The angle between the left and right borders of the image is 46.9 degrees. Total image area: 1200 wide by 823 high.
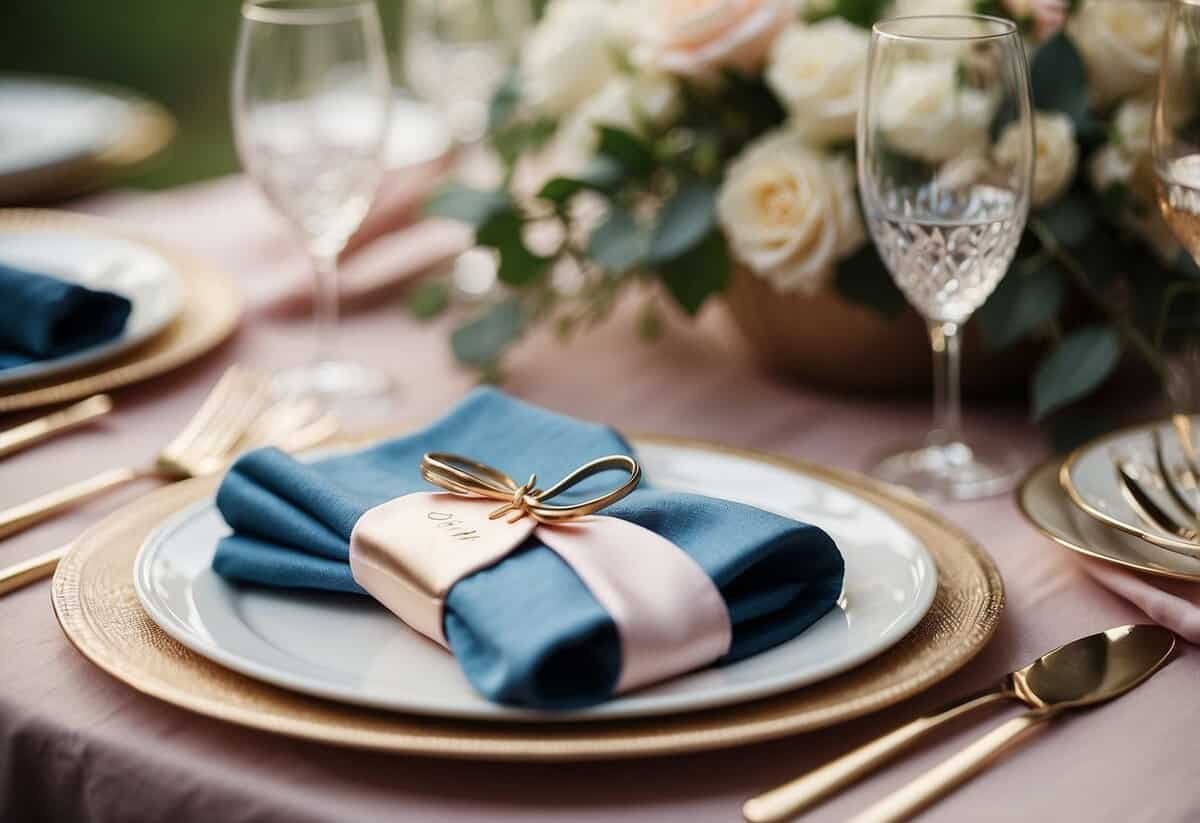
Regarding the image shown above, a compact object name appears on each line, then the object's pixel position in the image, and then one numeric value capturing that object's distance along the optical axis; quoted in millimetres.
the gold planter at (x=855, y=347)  1059
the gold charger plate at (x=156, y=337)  1005
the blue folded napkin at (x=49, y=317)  996
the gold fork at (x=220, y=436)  865
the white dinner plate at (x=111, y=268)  1087
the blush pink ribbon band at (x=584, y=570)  589
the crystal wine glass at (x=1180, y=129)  782
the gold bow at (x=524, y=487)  674
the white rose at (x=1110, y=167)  958
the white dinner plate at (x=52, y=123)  1509
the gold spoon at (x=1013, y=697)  555
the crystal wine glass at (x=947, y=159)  830
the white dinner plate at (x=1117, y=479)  750
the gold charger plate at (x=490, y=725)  558
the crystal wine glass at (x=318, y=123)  1040
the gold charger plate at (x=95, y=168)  1490
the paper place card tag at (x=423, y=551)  629
